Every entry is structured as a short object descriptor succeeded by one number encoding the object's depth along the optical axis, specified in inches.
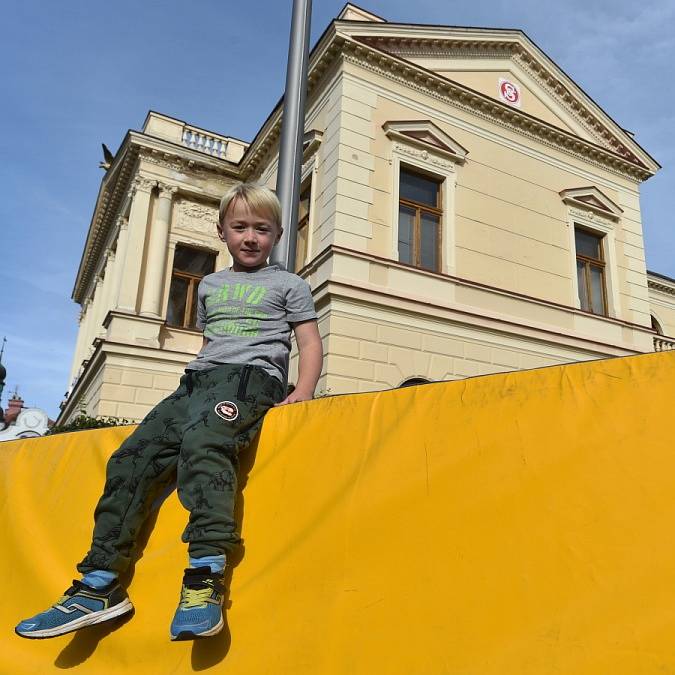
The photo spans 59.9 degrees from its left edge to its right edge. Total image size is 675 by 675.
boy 67.1
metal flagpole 177.8
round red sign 505.7
